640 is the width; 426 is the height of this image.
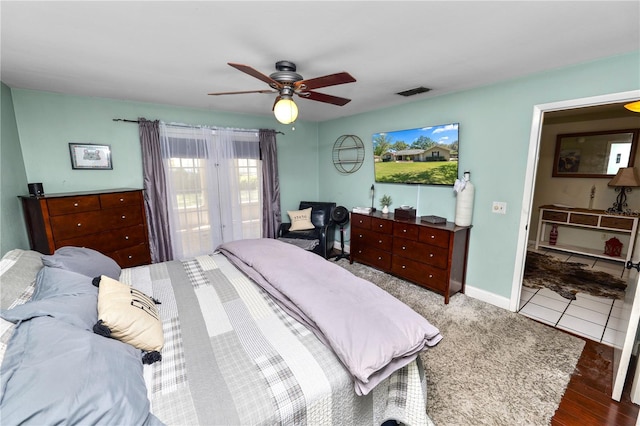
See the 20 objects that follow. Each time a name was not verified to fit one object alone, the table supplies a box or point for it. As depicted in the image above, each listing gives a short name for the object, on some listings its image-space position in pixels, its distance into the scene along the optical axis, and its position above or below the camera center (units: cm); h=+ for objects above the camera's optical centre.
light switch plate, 291 -39
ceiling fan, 190 +65
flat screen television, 330 +23
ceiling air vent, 301 +94
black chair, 425 -96
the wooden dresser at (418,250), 306 -99
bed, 90 -89
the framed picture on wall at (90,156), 322 +21
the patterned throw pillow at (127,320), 129 -74
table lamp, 411 -20
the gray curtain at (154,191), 356 -25
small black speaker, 269 -16
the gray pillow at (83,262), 171 -61
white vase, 309 -37
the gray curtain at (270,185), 447 -21
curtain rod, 341 +69
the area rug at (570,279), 335 -150
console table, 416 -88
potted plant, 404 -46
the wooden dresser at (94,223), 264 -54
